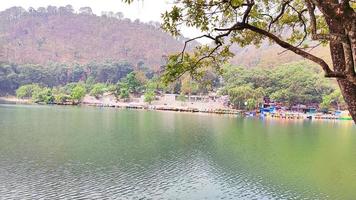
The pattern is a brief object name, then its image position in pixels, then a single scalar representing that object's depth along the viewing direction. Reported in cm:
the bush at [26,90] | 10662
